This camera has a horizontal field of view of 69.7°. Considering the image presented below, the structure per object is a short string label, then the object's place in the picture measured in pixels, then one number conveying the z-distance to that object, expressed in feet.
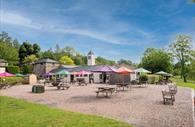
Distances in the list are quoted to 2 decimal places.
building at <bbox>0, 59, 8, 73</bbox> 105.83
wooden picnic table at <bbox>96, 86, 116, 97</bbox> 38.68
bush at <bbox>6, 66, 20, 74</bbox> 114.00
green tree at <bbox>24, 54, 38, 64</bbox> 144.05
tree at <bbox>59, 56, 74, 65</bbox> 160.19
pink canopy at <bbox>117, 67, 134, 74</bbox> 46.02
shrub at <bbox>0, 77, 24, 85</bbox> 73.83
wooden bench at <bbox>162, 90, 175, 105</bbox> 30.12
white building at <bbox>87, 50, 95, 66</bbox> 129.65
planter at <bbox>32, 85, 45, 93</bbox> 47.78
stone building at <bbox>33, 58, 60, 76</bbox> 123.06
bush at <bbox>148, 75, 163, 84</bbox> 81.72
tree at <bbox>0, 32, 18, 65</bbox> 134.98
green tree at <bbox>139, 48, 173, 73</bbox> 116.18
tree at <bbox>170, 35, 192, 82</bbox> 118.64
